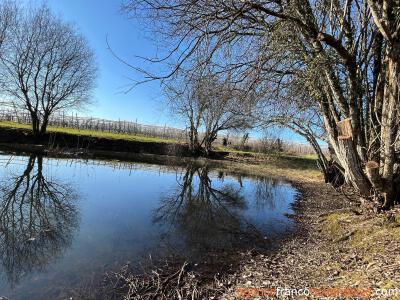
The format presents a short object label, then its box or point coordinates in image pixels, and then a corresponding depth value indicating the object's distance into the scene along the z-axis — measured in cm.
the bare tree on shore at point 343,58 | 547
